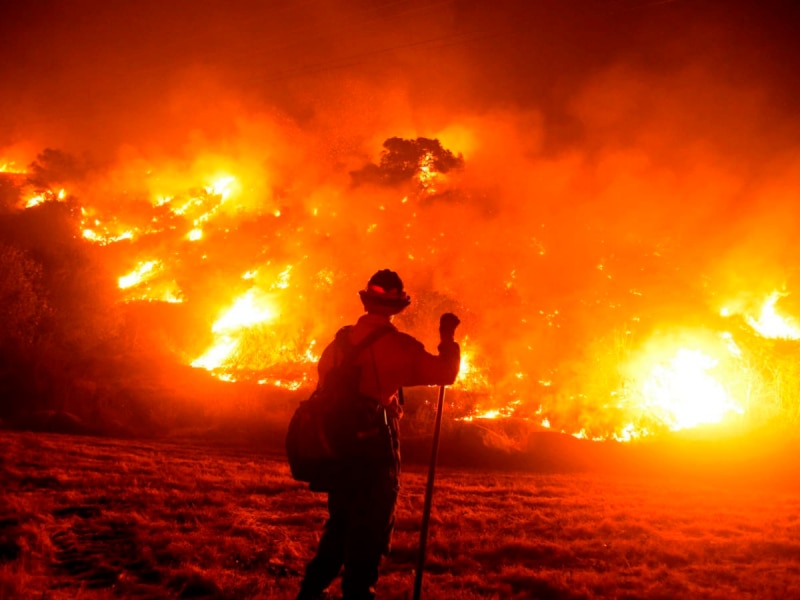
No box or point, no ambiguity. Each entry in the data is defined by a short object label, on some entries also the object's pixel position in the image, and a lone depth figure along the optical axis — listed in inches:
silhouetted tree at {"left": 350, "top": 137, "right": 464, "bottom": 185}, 1006.4
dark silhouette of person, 142.9
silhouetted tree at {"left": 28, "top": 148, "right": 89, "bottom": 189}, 1310.3
